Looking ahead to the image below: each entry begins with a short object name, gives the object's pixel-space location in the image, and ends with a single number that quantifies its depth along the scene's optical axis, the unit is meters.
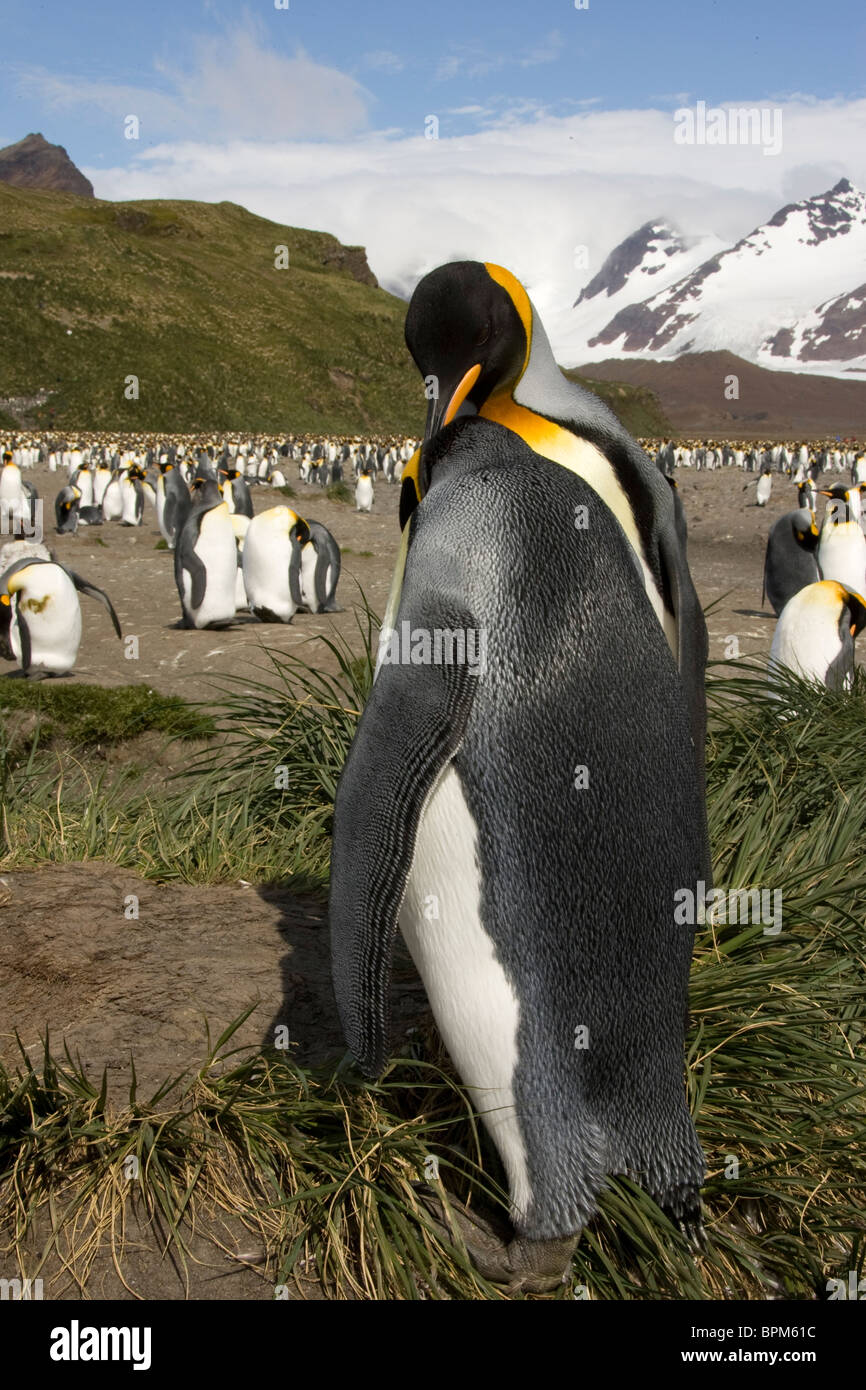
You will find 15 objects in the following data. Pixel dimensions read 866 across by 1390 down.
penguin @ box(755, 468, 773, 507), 25.17
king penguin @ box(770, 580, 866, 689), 6.51
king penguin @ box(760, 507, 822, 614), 10.93
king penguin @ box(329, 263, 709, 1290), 2.01
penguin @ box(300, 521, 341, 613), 11.25
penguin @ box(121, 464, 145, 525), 22.25
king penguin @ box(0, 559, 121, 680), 8.62
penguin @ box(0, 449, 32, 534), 19.31
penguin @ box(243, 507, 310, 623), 10.73
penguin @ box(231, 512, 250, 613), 11.81
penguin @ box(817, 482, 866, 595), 11.13
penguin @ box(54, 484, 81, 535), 19.05
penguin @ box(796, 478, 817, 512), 21.83
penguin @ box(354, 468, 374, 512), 25.73
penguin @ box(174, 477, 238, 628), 10.15
